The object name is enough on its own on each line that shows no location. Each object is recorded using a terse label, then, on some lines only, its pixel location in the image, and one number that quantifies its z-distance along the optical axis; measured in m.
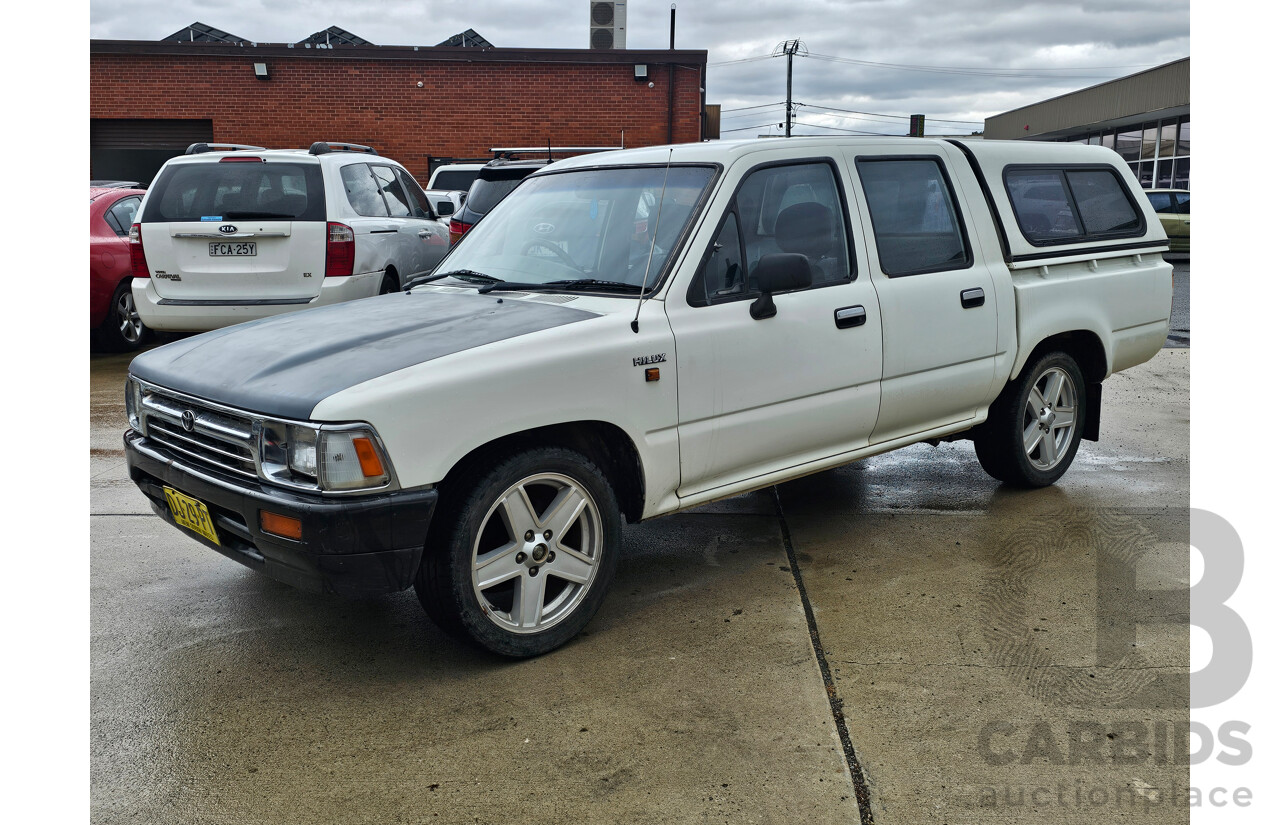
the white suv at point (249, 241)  8.35
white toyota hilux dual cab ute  3.29
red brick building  23.38
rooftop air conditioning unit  25.05
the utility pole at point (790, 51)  43.16
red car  9.90
